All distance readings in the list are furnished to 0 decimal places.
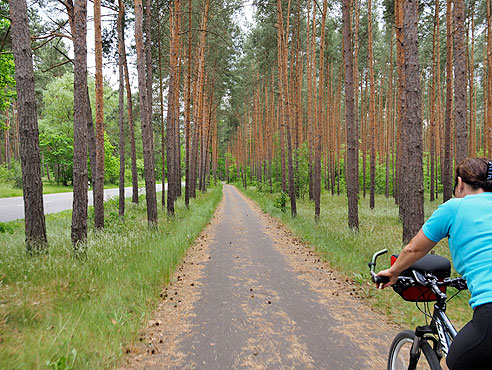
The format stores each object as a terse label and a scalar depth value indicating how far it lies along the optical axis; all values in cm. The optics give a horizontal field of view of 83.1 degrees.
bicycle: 178
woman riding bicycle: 138
